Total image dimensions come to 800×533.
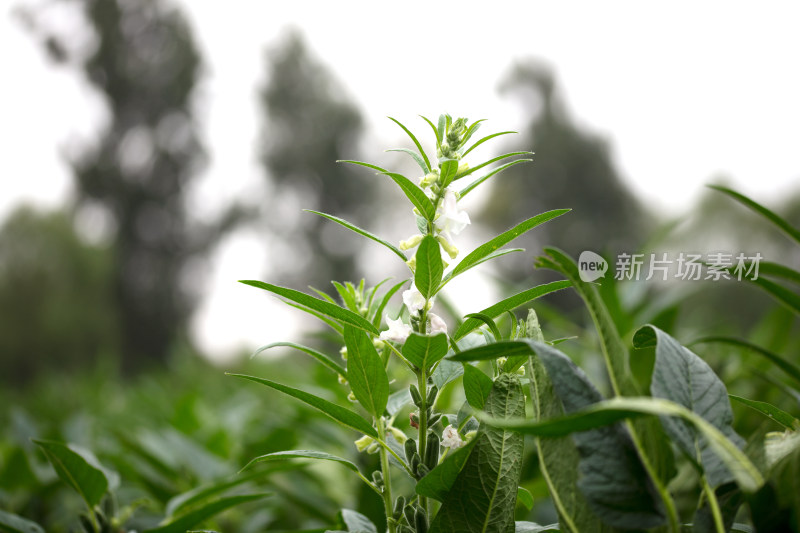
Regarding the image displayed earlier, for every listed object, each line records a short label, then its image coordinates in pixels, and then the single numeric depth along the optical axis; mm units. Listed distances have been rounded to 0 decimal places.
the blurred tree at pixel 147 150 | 18828
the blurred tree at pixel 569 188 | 23141
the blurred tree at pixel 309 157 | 22547
